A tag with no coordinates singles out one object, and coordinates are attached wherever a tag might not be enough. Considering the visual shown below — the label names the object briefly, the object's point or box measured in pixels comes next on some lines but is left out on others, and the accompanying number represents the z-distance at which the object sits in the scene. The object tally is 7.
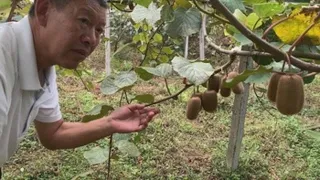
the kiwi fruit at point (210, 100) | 1.06
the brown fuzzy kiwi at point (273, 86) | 0.87
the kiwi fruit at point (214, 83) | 1.05
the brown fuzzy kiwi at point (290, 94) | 0.79
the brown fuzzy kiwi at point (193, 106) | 1.11
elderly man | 0.97
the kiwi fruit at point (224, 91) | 1.02
